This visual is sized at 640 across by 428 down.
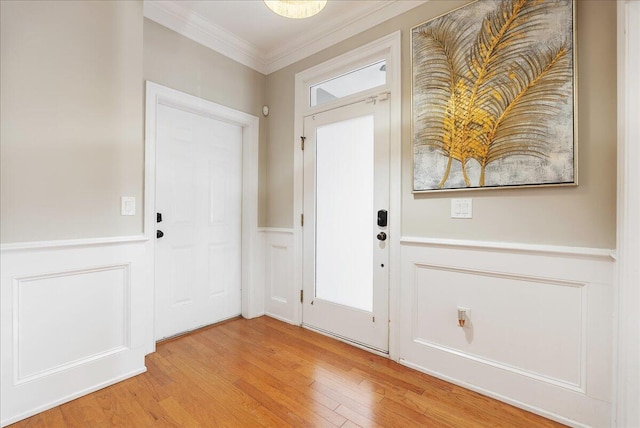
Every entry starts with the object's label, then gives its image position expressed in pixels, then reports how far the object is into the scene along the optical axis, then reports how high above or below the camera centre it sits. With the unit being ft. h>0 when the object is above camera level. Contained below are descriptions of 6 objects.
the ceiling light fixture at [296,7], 5.08 +3.75
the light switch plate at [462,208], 6.17 +0.12
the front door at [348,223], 7.55 -0.30
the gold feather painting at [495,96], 5.13 +2.40
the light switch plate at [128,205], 6.43 +0.16
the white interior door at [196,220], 8.18 -0.25
